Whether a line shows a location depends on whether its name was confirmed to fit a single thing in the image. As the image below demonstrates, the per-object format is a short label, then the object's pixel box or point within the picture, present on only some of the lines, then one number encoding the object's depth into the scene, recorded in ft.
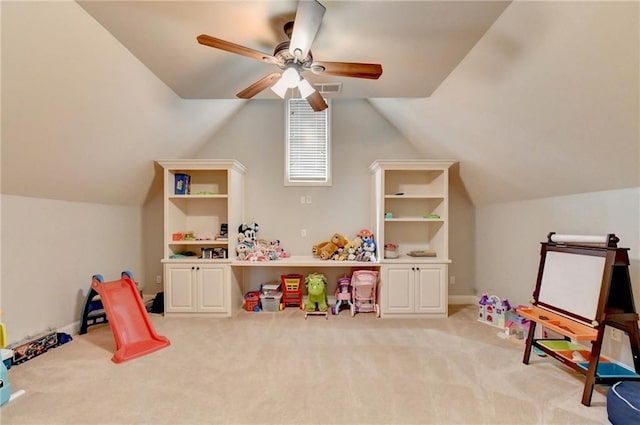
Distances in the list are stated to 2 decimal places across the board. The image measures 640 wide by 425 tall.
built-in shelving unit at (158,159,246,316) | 11.97
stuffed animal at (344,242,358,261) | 12.43
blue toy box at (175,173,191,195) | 12.59
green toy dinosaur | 12.18
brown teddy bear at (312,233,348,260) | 12.75
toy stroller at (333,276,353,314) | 12.41
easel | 6.41
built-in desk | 13.96
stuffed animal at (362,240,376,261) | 12.28
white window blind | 14.40
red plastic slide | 8.59
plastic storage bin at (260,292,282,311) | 12.71
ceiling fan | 5.45
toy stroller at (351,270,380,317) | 12.14
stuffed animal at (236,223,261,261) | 12.53
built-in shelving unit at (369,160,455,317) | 11.95
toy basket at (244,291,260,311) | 12.79
